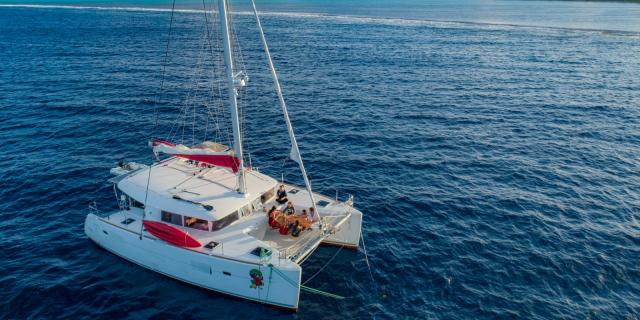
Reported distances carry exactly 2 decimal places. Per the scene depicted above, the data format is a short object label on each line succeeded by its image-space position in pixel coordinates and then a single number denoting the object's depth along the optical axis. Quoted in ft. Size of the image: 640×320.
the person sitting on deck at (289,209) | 86.94
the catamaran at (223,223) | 74.43
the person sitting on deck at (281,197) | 90.06
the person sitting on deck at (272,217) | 83.66
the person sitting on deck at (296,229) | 82.99
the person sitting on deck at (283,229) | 83.36
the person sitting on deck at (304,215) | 85.29
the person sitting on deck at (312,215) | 87.11
